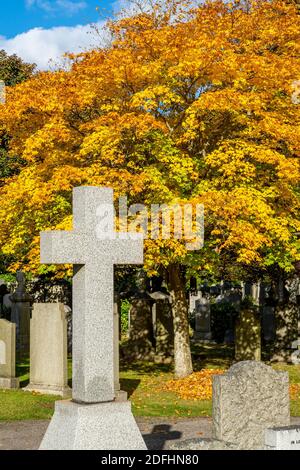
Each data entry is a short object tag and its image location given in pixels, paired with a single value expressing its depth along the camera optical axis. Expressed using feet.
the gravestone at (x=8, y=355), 54.80
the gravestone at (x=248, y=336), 68.73
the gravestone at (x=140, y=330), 76.13
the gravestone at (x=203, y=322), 93.66
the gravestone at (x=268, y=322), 93.08
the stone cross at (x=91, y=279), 26.30
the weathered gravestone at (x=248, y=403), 32.48
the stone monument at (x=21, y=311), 81.61
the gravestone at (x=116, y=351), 50.62
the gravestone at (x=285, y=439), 27.89
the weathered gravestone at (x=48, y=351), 52.85
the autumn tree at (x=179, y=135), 52.65
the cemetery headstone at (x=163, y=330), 74.02
